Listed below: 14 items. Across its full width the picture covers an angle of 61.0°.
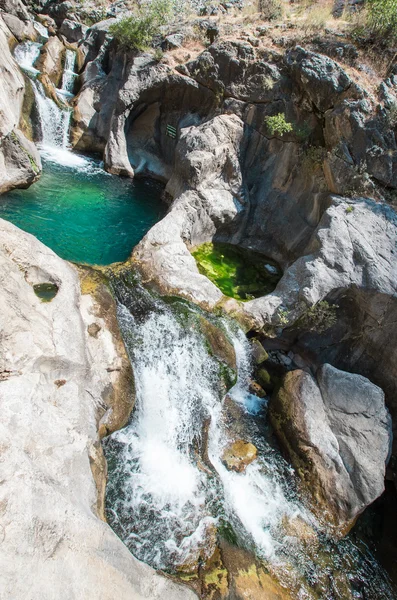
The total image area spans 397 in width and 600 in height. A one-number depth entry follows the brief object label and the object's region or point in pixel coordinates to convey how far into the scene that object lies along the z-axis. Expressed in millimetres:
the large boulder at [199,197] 9117
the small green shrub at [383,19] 10656
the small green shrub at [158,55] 14134
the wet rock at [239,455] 6953
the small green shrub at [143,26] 14805
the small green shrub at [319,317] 8828
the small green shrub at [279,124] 11359
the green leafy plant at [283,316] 8680
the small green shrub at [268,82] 11844
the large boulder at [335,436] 6805
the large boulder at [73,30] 21625
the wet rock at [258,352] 8625
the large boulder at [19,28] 18516
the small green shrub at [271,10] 13383
